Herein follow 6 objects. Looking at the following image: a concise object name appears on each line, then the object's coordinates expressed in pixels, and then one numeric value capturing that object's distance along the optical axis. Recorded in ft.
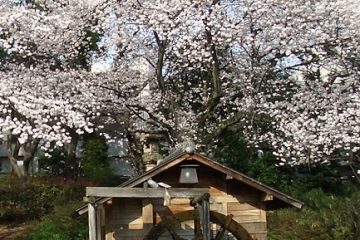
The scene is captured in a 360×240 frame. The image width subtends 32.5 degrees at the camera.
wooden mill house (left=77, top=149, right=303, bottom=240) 34.96
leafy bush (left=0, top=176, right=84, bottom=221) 64.75
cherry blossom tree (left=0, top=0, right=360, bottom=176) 51.47
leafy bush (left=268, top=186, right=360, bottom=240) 49.78
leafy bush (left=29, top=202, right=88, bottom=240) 51.08
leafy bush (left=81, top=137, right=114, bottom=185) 81.56
